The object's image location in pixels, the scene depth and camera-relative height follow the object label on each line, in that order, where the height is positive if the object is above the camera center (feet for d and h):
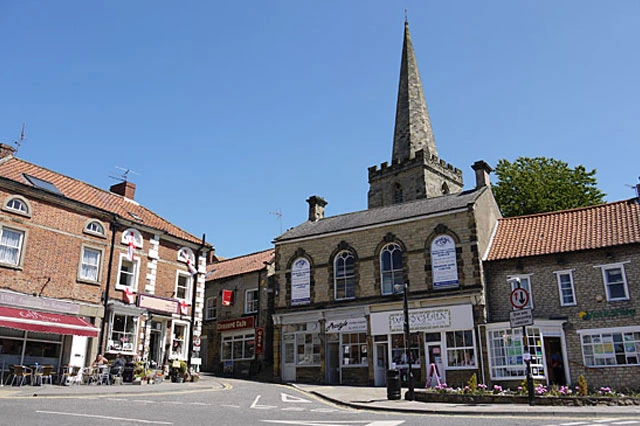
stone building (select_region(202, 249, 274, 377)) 106.32 +10.62
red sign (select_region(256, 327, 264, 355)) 105.09 +6.10
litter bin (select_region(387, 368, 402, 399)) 61.05 -1.30
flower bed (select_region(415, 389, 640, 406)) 49.90 -2.35
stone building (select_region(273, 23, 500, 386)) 81.25 +12.96
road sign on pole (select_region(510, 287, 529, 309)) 51.06 +6.69
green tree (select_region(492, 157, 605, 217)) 119.85 +39.48
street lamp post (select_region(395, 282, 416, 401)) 59.72 -0.03
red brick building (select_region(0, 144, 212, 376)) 68.28 +13.64
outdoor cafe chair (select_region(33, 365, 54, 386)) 64.23 +0.25
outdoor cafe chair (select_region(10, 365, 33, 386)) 62.69 +0.04
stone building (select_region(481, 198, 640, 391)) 71.72 +9.30
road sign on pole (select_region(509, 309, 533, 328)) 51.47 +5.04
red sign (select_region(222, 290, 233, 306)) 112.47 +14.97
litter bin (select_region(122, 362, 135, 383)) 72.84 +0.37
